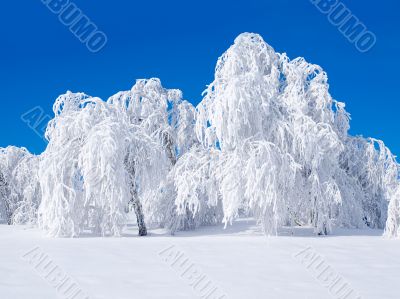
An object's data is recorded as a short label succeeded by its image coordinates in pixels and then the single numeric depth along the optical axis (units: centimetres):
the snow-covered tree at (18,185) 2278
